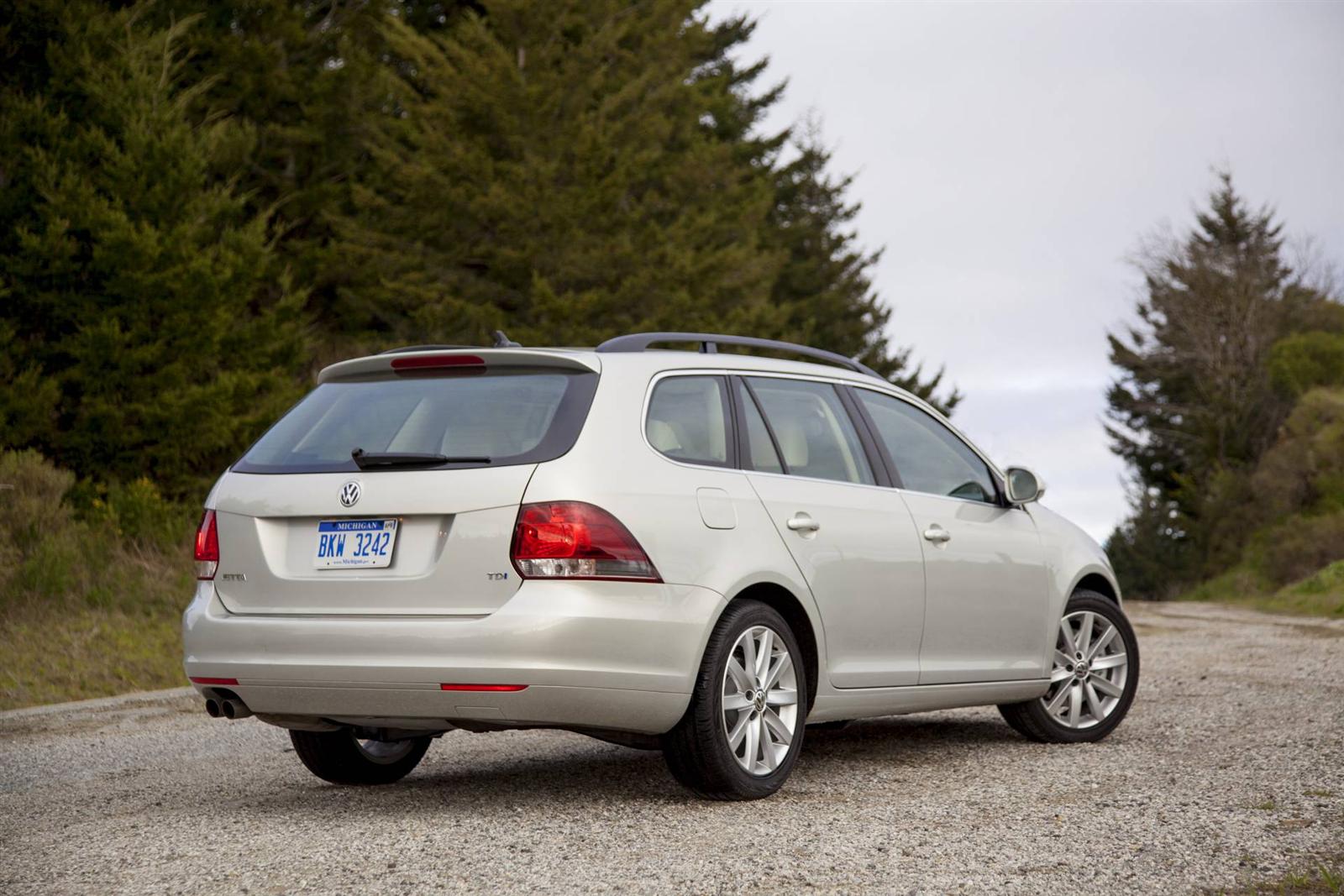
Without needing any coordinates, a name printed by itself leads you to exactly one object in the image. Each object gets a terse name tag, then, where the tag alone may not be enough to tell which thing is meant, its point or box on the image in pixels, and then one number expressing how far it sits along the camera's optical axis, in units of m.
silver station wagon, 5.48
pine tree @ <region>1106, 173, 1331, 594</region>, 46.44
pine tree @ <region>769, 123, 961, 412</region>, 51.84
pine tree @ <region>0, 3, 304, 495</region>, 18.56
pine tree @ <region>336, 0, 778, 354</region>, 28.55
